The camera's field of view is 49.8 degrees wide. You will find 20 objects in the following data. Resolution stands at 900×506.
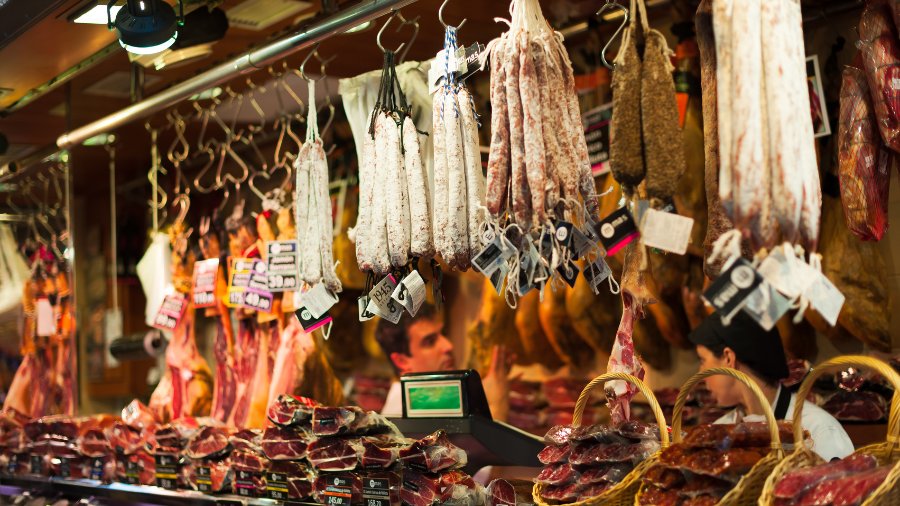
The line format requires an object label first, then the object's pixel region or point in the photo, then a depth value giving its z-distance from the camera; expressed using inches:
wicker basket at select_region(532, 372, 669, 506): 114.1
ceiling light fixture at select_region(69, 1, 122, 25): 195.2
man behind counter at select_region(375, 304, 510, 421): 256.4
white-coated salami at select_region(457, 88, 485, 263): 130.8
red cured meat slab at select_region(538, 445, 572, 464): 125.0
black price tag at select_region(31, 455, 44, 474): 229.8
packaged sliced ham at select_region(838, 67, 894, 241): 132.5
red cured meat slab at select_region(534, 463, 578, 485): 121.1
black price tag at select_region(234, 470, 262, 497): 171.0
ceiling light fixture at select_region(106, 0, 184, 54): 171.9
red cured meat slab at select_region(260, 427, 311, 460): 162.7
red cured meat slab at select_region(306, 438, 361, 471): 151.3
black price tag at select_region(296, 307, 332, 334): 158.6
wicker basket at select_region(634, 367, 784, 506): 101.0
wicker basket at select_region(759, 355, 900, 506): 90.9
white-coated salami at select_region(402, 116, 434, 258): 138.1
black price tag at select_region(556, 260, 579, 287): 120.3
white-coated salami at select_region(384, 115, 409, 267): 139.6
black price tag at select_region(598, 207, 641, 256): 112.0
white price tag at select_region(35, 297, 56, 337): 273.4
